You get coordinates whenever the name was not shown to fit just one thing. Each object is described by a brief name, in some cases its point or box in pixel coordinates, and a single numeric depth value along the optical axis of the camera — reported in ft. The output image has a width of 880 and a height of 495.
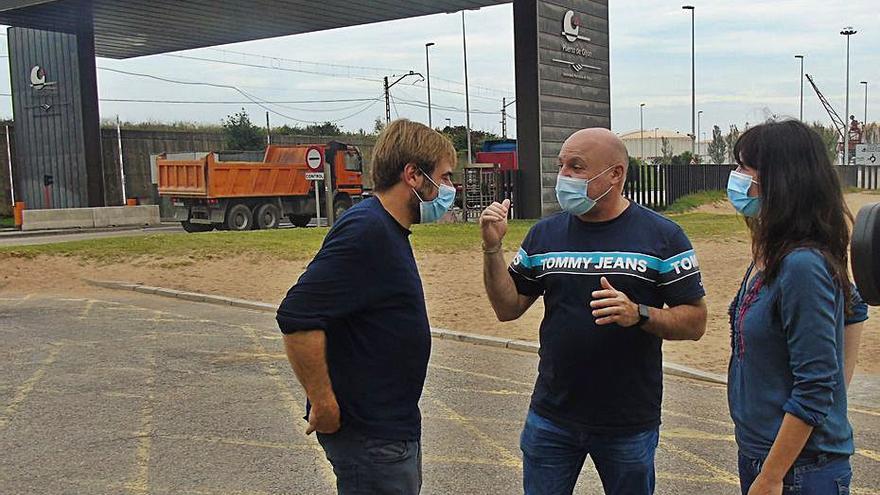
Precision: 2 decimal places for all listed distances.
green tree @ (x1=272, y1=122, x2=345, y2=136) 171.68
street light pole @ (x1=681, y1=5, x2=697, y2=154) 159.20
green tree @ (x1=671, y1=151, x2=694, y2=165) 187.21
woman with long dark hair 7.89
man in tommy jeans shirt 9.88
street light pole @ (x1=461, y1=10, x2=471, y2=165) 160.49
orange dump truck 78.38
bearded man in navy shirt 8.77
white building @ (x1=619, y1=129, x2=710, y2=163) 365.81
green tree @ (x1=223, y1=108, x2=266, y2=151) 139.44
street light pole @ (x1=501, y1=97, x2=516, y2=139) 252.21
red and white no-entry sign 66.34
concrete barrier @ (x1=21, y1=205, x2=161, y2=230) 88.43
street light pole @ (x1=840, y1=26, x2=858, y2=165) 201.18
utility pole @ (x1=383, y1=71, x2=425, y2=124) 193.47
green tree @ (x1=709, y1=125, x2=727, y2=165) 247.50
